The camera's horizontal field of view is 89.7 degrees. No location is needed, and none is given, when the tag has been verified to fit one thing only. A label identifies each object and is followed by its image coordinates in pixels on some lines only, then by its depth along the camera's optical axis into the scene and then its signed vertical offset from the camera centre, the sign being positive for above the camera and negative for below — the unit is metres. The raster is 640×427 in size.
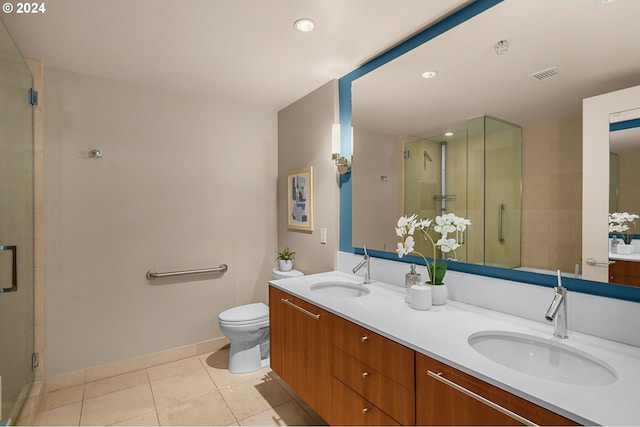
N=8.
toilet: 2.50 -1.01
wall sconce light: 2.44 +0.45
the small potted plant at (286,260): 2.95 -0.46
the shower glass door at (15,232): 1.70 -0.12
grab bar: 2.72 -0.54
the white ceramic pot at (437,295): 1.60 -0.42
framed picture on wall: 2.82 +0.11
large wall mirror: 1.28 +0.50
